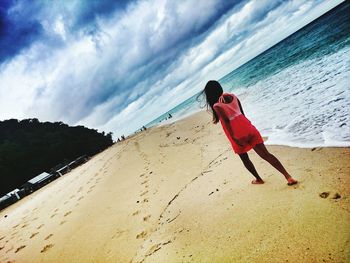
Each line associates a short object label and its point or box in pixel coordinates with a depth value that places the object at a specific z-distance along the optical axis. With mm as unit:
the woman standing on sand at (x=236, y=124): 3760
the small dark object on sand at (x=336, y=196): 2970
